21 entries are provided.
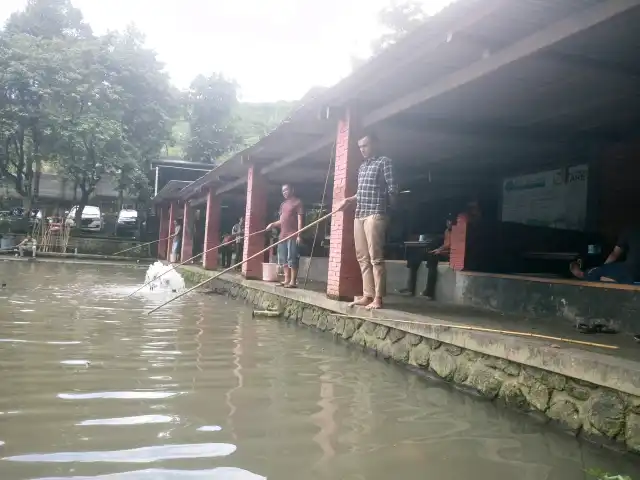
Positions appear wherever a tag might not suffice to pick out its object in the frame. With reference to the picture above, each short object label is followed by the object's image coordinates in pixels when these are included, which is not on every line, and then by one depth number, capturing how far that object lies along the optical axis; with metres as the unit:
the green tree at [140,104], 25.52
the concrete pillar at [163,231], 24.59
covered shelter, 4.66
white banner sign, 9.08
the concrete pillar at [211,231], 14.84
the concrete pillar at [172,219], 21.57
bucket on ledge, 10.28
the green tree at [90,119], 22.78
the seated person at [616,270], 6.34
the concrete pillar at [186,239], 18.20
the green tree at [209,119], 32.63
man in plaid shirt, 5.89
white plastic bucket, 22.64
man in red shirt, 9.00
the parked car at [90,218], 27.83
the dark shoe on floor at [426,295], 8.18
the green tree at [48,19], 25.53
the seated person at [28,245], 20.22
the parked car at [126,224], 28.66
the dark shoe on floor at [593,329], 5.10
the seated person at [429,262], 8.17
